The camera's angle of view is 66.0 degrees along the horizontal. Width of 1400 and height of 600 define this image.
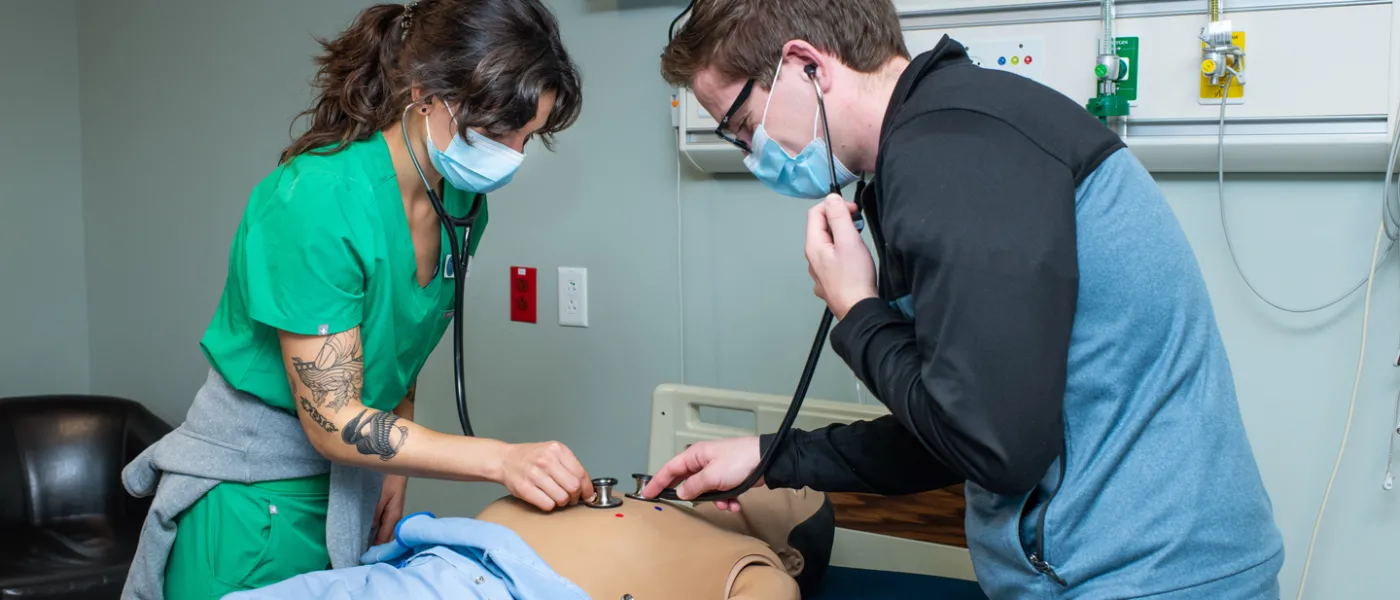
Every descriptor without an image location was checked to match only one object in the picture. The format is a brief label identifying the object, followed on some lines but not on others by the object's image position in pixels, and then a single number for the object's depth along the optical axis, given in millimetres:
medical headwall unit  1430
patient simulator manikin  1179
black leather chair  2406
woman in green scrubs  1229
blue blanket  1159
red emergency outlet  2162
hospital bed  1521
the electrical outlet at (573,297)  2096
